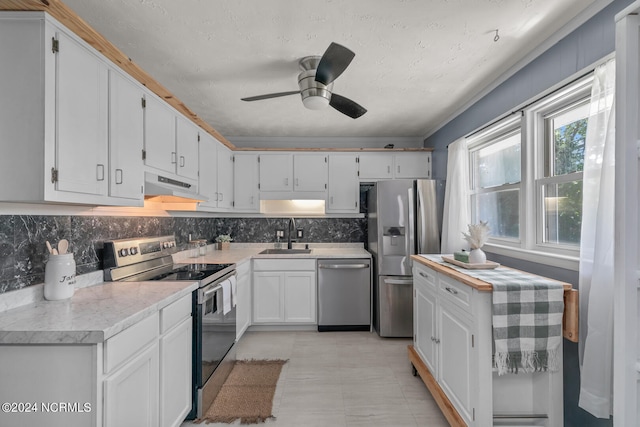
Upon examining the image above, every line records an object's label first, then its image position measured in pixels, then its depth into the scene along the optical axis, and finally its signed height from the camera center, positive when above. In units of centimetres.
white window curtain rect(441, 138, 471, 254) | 303 +16
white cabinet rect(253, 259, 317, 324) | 358 -91
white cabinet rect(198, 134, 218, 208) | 302 +49
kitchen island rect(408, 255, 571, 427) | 154 -88
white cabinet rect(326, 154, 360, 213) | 402 +43
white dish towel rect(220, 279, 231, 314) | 238 -65
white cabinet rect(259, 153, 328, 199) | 401 +55
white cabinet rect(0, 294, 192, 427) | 115 -65
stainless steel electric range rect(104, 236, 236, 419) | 200 -56
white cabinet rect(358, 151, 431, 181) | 402 +68
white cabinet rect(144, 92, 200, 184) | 208 +61
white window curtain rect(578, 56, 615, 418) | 141 -19
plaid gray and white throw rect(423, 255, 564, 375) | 152 -56
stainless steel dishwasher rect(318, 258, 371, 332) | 360 -95
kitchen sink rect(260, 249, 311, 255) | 389 -47
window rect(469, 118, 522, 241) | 244 +34
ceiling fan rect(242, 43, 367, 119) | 217 +90
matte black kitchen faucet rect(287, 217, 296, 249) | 412 -24
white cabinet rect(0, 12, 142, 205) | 128 +48
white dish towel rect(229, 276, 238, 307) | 263 -66
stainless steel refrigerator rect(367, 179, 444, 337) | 341 -27
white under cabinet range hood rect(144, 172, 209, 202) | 204 +21
